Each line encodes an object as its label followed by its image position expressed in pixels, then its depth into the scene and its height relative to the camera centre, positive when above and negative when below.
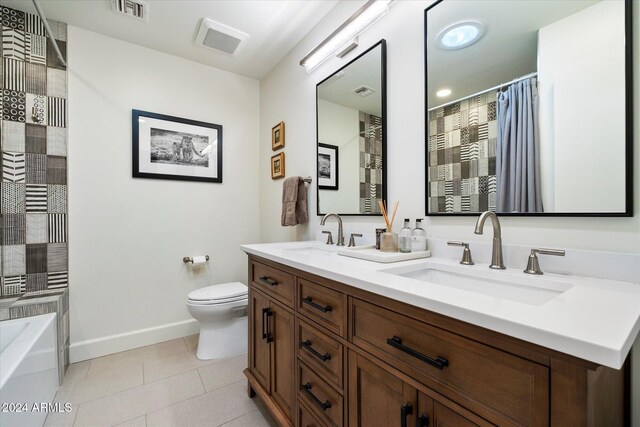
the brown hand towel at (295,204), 2.09 +0.06
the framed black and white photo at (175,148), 2.30 +0.57
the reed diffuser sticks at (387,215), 1.34 +0.00
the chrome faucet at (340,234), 1.74 -0.14
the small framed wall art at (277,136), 2.44 +0.69
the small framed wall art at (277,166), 2.43 +0.42
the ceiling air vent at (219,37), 2.03 +1.36
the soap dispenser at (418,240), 1.25 -0.13
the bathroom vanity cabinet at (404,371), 0.49 -0.39
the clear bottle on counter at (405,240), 1.27 -0.13
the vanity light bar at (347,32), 1.41 +1.04
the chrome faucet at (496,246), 0.97 -0.13
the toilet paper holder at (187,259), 2.45 -0.41
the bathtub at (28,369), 0.93 -0.62
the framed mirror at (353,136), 1.54 +0.47
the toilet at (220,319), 1.98 -0.80
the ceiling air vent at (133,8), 1.80 +1.38
